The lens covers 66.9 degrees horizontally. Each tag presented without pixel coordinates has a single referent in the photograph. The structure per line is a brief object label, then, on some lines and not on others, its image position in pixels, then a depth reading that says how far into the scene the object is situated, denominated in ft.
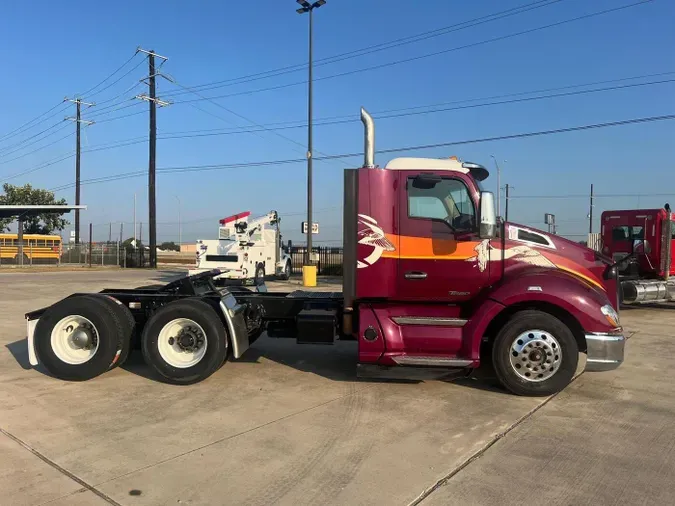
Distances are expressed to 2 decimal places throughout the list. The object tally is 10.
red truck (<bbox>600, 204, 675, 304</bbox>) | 39.68
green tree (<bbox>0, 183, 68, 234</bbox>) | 164.55
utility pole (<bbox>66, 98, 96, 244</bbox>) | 136.96
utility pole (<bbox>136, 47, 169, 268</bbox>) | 116.47
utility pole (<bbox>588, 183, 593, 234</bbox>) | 158.10
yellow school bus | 125.80
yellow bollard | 64.08
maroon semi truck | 18.25
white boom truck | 63.31
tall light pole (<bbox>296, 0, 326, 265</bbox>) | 68.33
